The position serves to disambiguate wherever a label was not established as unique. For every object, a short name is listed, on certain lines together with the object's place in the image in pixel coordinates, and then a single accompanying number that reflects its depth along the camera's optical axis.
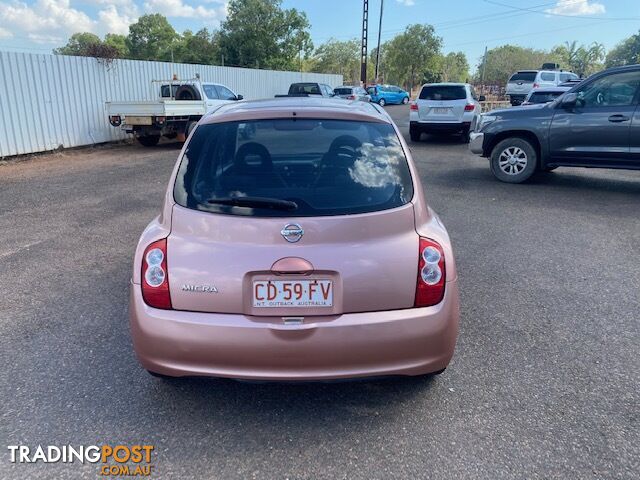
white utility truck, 12.91
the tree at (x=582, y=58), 80.25
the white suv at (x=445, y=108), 13.92
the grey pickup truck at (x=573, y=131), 7.87
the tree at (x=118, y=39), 72.22
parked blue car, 37.81
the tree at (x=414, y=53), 57.40
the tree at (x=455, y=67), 78.35
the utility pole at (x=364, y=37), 40.97
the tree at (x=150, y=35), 67.12
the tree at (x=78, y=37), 79.12
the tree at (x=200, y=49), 50.12
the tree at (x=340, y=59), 77.25
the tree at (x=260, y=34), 42.75
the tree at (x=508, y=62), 68.12
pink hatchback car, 2.40
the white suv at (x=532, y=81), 24.77
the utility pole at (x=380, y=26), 45.98
